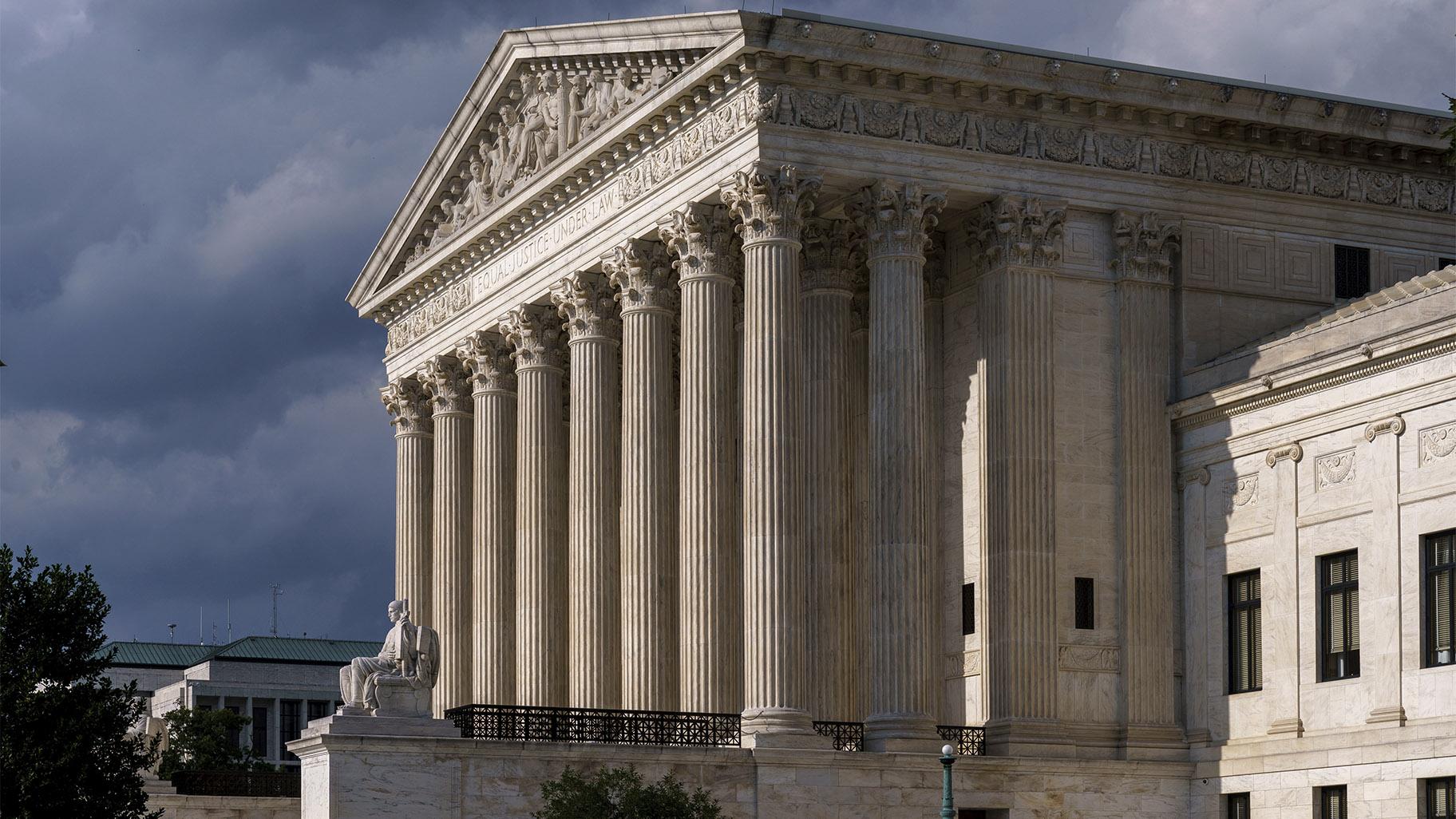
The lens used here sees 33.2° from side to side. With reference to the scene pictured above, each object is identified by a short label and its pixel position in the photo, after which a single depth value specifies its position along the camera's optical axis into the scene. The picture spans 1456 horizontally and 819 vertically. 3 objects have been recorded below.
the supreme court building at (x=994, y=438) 51.91
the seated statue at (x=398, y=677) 50.22
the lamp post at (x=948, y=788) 43.62
